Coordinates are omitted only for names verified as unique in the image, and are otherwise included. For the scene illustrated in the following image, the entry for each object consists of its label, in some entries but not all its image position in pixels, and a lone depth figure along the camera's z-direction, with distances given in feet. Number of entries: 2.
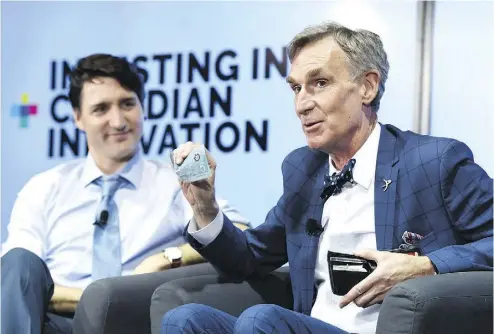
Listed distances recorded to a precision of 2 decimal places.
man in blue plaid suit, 17.97
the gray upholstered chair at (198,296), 16.65
